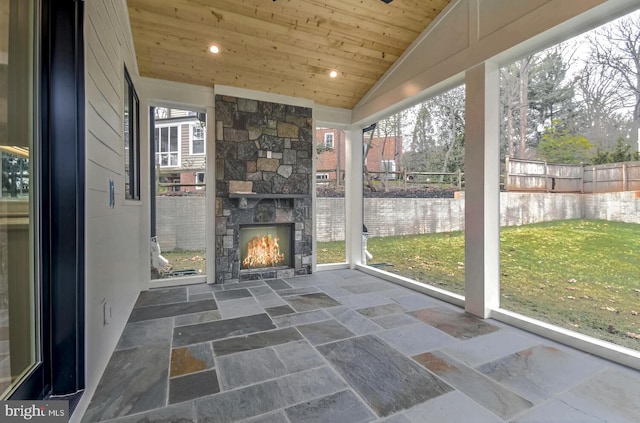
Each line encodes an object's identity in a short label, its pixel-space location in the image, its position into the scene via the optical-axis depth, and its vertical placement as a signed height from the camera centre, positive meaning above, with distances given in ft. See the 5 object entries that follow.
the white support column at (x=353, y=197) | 16.69 +0.76
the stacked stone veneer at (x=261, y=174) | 13.65 +1.79
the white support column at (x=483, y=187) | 9.49 +0.74
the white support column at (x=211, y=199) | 13.50 +0.56
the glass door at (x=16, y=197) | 3.71 +0.20
